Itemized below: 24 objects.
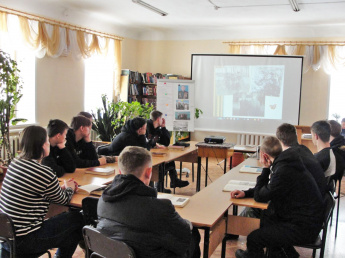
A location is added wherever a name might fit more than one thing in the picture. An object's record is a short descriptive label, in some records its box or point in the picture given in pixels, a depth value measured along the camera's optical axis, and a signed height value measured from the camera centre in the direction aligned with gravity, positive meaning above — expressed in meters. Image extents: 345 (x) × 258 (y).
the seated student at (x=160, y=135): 5.79 -0.55
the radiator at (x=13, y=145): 6.00 -0.82
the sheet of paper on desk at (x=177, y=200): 2.67 -0.72
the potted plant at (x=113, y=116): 7.36 -0.38
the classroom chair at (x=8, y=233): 2.20 -0.81
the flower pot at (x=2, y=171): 3.22 -0.65
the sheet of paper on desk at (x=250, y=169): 3.91 -0.69
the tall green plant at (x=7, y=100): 4.62 -0.08
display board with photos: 7.02 -0.06
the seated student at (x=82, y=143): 3.90 -0.49
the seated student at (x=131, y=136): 4.77 -0.47
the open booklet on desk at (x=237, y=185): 3.16 -0.70
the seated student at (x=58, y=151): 3.35 -0.50
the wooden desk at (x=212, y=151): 5.45 -0.71
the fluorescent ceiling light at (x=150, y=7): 6.71 +1.72
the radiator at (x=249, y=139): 8.91 -0.85
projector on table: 5.67 -0.56
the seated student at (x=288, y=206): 2.65 -0.71
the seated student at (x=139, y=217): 1.93 -0.61
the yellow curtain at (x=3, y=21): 5.90 +1.11
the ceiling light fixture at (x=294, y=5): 6.41 +1.72
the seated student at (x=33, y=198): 2.34 -0.65
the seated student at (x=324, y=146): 3.70 -0.40
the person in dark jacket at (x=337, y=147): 4.12 -0.46
